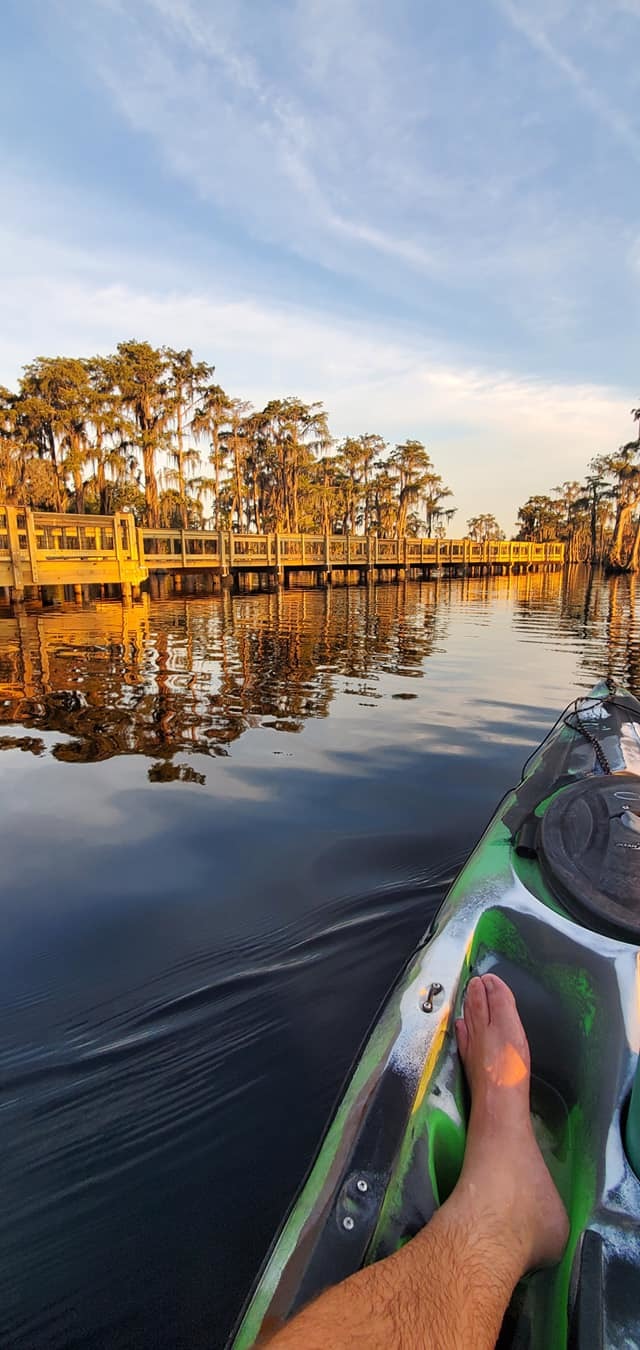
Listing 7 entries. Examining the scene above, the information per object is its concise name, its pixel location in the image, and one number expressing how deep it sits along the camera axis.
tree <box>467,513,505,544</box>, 117.12
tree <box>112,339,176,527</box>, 36.72
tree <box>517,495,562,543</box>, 91.44
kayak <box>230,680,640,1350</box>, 1.06
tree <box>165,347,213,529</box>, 40.25
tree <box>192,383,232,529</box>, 44.28
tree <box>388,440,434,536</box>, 63.78
